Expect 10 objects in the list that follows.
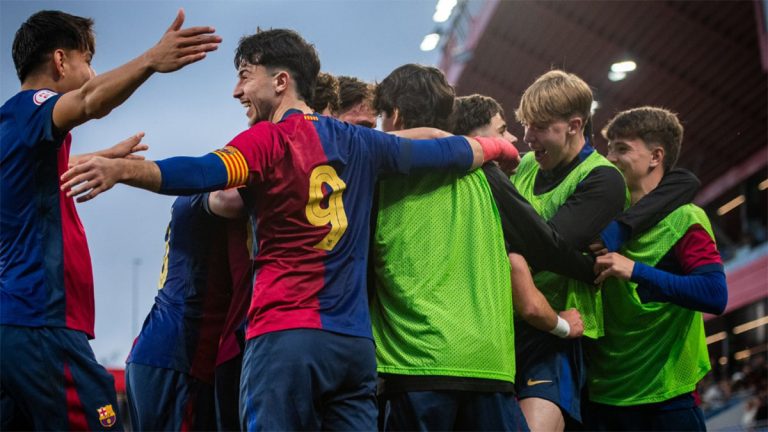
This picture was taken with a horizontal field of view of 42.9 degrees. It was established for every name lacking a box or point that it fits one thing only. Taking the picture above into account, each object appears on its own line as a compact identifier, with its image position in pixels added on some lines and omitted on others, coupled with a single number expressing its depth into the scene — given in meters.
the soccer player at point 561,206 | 4.71
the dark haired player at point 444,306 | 4.01
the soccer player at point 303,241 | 3.55
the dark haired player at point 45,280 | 4.05
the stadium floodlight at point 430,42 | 31.56
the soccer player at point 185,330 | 4.79
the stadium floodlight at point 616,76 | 26.86
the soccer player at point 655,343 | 5.26
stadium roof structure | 24.92
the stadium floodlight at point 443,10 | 29.48
